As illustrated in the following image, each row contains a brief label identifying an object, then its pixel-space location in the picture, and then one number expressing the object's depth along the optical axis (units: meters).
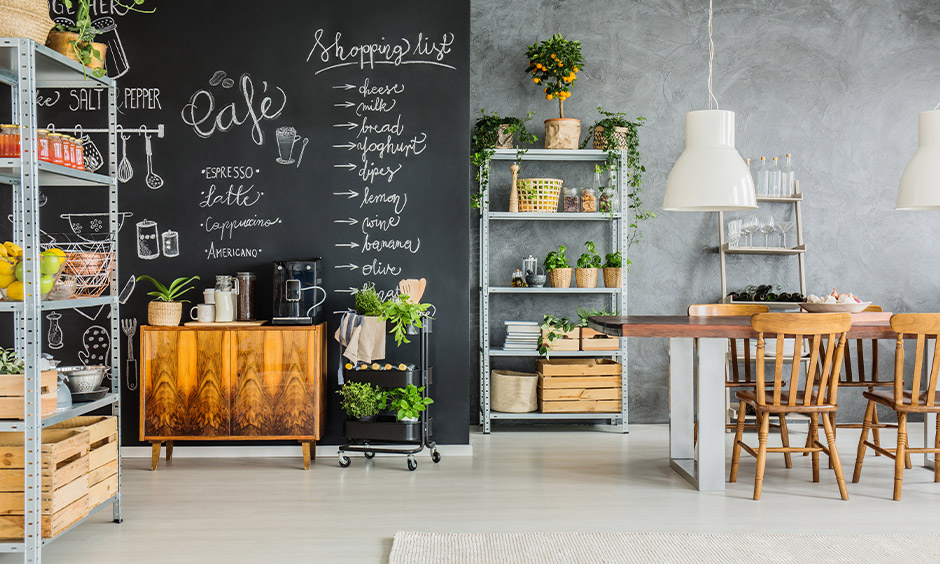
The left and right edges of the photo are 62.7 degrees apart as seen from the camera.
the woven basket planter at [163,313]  4.37
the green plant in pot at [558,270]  5.45
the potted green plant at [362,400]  4.38
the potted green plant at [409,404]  4.35
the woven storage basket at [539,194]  5.43
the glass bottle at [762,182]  5.59
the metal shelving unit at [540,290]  5.39
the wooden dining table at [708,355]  3.75
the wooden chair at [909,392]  3.67
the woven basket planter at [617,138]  5.48
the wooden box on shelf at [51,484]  2.82
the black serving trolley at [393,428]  4.35
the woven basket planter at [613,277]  5.46
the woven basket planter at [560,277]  5.45
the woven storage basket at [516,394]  5.38
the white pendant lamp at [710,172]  3.69
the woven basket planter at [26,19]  2.82
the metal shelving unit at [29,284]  2.75
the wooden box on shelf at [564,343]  5.45
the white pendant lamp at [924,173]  3.95
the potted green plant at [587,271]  5.45
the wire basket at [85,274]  3.07
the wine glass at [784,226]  5.57
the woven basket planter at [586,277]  5.45
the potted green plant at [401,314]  4.40
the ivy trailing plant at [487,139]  5.38
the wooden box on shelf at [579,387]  5.36
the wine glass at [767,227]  5.51
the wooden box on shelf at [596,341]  5.48
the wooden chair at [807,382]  3.59
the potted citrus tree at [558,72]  5.36
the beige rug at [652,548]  2.94
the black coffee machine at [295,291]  4.44
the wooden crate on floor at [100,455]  3.18
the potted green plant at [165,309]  4.37
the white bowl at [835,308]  4.25
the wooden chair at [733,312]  4.56
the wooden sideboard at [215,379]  4.34
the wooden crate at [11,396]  2.79
